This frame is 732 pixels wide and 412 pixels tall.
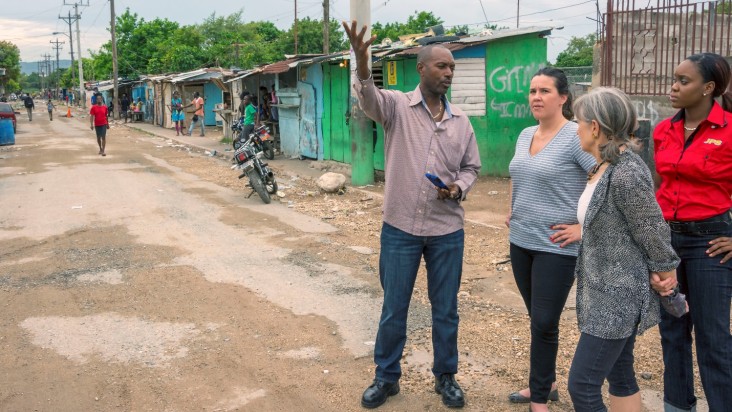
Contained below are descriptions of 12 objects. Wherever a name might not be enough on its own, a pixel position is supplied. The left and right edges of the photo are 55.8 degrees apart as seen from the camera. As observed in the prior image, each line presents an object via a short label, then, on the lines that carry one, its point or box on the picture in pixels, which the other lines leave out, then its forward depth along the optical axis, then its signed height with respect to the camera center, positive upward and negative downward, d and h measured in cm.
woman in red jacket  317 -46
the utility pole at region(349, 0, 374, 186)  1226 -64
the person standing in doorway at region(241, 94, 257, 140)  1711 -14
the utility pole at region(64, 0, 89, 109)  5681 +541
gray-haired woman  271 -54
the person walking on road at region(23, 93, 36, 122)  4270 +62
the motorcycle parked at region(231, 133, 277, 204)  1099 -93
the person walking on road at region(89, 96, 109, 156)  1917 -22
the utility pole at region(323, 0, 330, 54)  2634 +361
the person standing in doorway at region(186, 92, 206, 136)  2655 +15
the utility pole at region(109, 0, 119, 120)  4056 +288
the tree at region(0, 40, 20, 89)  6169 +529
